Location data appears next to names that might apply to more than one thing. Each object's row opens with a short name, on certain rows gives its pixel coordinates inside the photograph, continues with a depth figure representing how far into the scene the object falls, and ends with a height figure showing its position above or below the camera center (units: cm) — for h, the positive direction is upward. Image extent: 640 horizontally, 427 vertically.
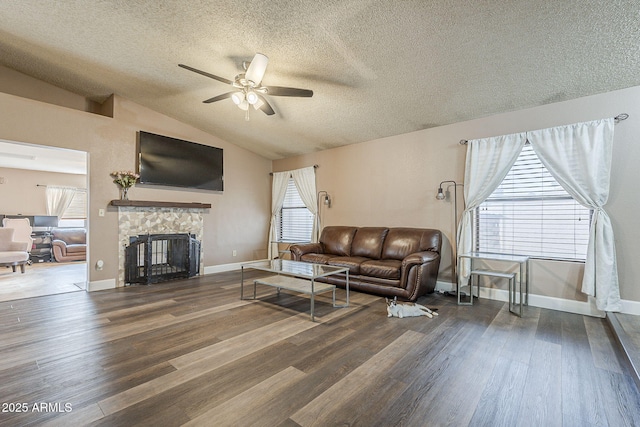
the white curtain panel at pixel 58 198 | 805 +33
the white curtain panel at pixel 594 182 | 306 +37
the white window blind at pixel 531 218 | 343 -4
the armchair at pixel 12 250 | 541 -81
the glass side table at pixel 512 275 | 335 -74
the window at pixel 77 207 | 852 +8
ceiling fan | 283 +136
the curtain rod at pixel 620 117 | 307 +107
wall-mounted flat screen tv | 490 +90
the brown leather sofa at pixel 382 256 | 371 -71
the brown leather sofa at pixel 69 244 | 719 -90
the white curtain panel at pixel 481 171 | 373 +59
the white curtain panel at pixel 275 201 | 661 +26
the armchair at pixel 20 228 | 648 -43
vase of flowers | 460 +49
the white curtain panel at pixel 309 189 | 599 +50
